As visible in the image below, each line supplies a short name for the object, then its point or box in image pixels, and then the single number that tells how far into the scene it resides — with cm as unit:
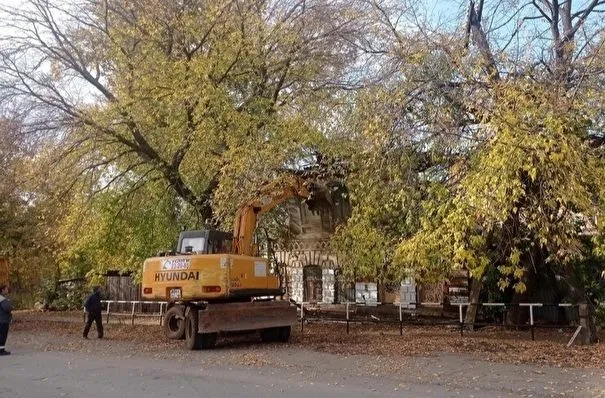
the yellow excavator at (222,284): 1478
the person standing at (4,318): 1504
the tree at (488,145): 1048
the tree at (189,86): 1711
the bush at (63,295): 3316
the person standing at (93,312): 1859
